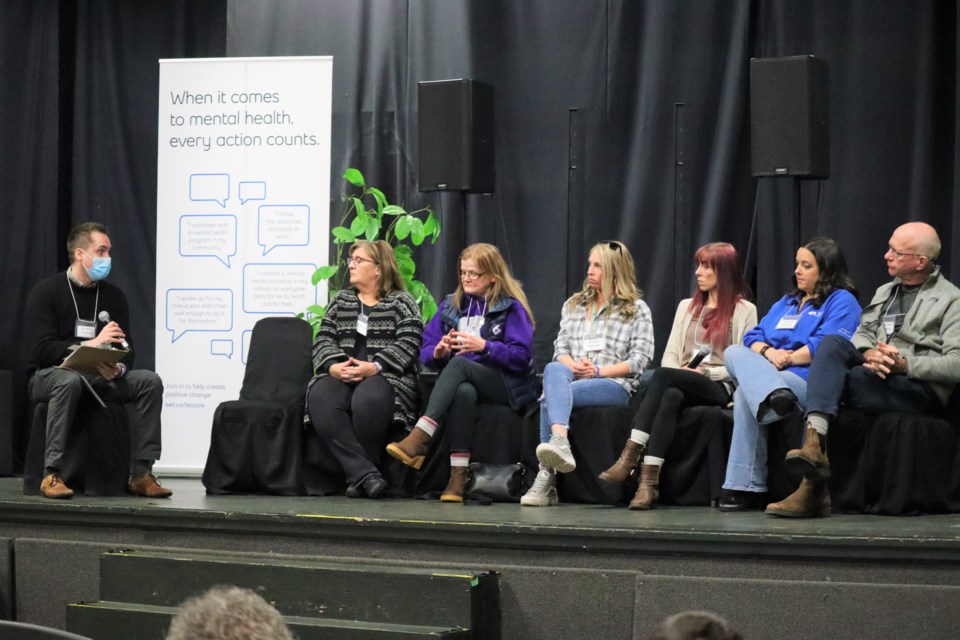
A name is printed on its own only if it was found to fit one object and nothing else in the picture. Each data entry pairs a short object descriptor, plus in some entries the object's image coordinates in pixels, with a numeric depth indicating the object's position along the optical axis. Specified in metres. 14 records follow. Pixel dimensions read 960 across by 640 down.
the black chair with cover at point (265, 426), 9.07
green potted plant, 10.66
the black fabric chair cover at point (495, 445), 8.68
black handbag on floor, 8.51
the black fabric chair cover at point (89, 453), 8.84
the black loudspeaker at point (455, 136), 10.00
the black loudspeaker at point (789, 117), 9.02
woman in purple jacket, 8.58
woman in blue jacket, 7.78
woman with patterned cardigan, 8.80
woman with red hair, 8.04
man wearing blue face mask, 8.75
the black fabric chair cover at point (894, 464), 7.64
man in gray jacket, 7.50
